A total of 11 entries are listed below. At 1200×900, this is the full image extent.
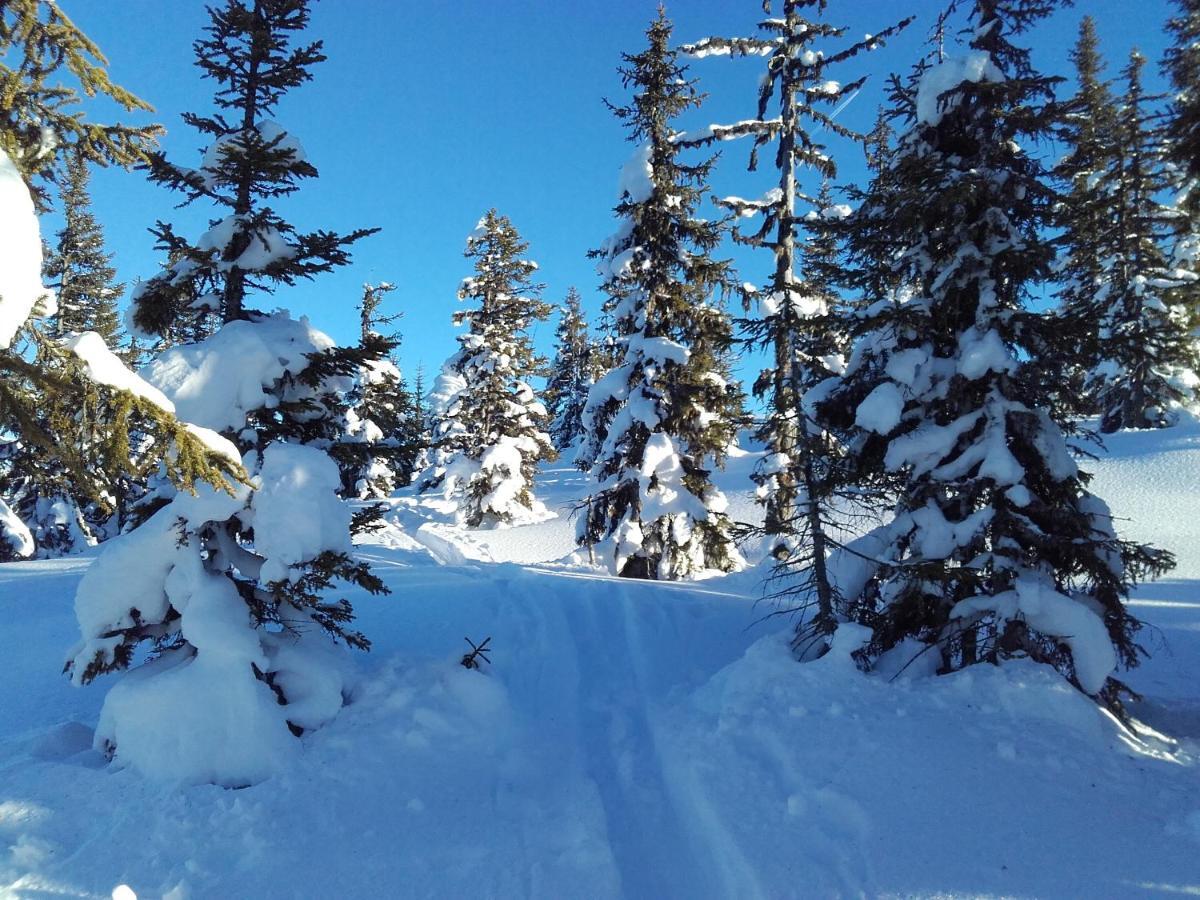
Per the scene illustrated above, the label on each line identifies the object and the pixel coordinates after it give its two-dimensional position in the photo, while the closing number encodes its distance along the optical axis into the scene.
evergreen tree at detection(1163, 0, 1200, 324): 6.61
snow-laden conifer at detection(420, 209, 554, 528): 26.48
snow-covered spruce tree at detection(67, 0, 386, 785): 5.64
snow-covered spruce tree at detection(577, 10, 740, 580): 14.52
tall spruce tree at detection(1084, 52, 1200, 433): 21.59
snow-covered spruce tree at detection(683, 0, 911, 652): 13.74
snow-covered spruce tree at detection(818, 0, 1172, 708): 6.50
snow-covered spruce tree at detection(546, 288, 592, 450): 48.47
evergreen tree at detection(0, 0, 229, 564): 3.60
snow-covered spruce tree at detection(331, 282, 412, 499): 7.15
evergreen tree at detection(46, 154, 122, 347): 22.81
